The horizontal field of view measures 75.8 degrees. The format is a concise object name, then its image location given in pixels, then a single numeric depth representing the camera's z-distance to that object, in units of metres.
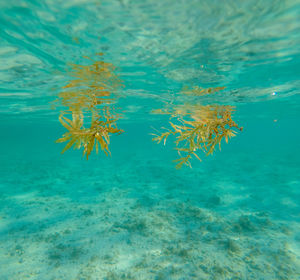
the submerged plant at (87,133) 3.80
